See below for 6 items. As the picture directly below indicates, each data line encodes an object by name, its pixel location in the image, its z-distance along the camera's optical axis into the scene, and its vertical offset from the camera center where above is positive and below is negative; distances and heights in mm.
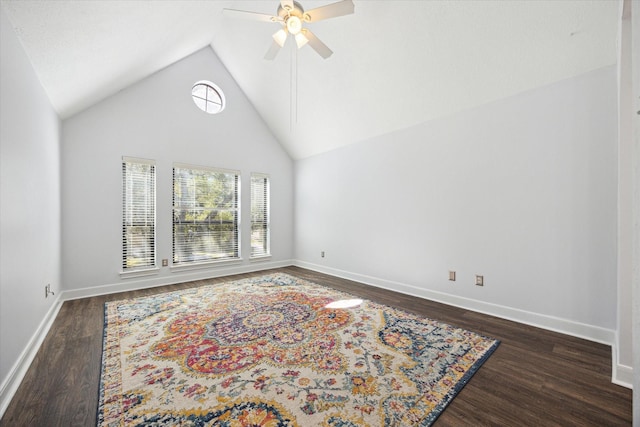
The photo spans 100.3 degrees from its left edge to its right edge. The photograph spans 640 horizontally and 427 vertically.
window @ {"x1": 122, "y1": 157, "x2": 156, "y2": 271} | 4098 -27
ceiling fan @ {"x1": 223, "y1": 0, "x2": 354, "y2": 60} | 2465 +1885
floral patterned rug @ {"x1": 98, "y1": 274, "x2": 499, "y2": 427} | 1534 -1157
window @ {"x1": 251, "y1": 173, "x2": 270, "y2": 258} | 5535 -74
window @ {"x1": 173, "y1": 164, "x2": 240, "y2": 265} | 4602 -41
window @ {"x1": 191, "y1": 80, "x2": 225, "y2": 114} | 4875 +2158
